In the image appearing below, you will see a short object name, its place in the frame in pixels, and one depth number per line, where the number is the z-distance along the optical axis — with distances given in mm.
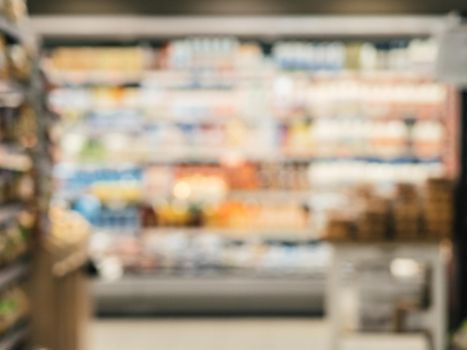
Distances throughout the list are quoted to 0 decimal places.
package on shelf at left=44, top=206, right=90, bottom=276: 6164
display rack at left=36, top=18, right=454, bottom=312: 9359
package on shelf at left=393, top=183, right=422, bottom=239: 7125
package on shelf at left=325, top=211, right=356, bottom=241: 7070
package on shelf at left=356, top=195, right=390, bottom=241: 7109
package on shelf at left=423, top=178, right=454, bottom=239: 7141
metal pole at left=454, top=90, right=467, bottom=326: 7398
